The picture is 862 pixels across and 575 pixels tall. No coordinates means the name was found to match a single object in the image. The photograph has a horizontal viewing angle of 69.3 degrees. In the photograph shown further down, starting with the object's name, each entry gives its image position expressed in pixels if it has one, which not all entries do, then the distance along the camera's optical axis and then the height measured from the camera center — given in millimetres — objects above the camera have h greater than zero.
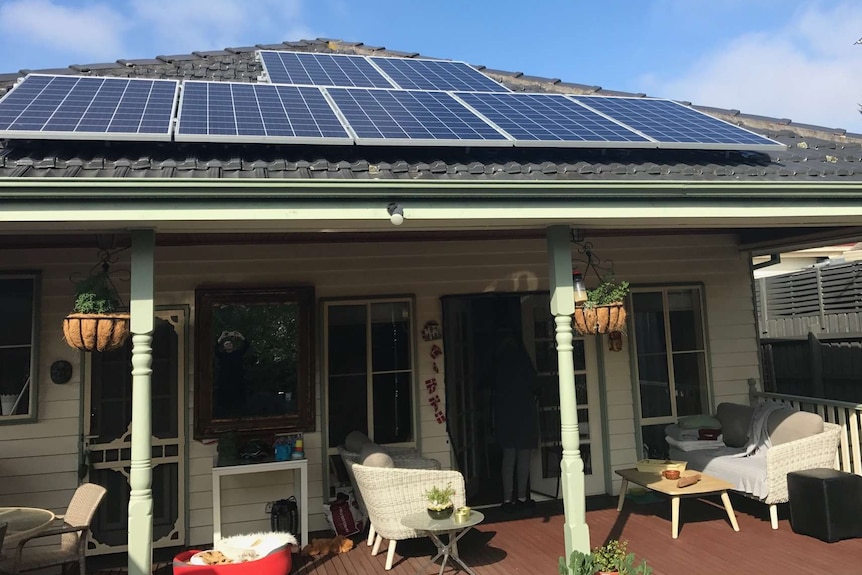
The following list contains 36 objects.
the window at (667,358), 6664 -118
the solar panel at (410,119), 4375 +1853
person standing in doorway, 5859 -608
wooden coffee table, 5009 -1151
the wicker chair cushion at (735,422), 6039 -761
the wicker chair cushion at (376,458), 4617 -750
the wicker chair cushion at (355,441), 5237 -703
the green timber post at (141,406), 3543 -233
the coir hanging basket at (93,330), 3646 +217
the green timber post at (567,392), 4172 -282
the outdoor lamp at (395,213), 3721 +856
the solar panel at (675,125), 4871 +1943
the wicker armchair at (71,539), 3922 -1127
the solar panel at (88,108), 3855 +1825
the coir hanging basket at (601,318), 4398 +224
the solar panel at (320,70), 6184 +3123
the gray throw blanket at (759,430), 5746 -805
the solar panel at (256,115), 4055 +1802
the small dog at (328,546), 4938 -1487
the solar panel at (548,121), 4680 +1917
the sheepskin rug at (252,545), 4234 -1268
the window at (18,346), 5176 +200
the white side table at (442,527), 4230 -1158
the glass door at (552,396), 6344 -469
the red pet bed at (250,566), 4012 -1333
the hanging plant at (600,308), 4398 +295
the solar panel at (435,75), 6535 +3175
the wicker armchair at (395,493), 4520 -988
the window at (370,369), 5879 -106
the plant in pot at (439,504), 4375 -1043
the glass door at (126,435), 5332 -595
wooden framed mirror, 5496 +13
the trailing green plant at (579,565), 3772 -1302
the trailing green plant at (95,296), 3692 +422
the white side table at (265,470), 4961 -894
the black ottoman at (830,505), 4746 -1251
